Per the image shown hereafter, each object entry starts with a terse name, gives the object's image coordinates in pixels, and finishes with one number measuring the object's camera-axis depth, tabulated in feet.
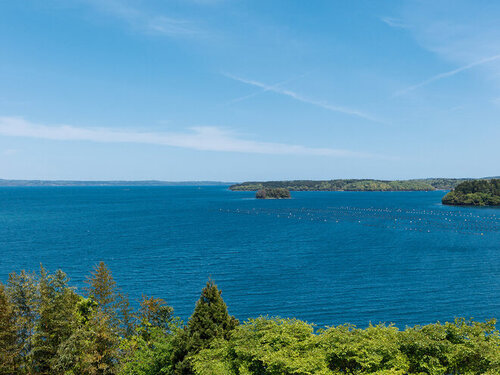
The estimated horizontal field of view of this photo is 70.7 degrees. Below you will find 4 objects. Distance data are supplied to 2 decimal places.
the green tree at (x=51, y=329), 108.99
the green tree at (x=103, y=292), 136.36
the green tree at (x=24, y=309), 110.22
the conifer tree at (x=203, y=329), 95.96
